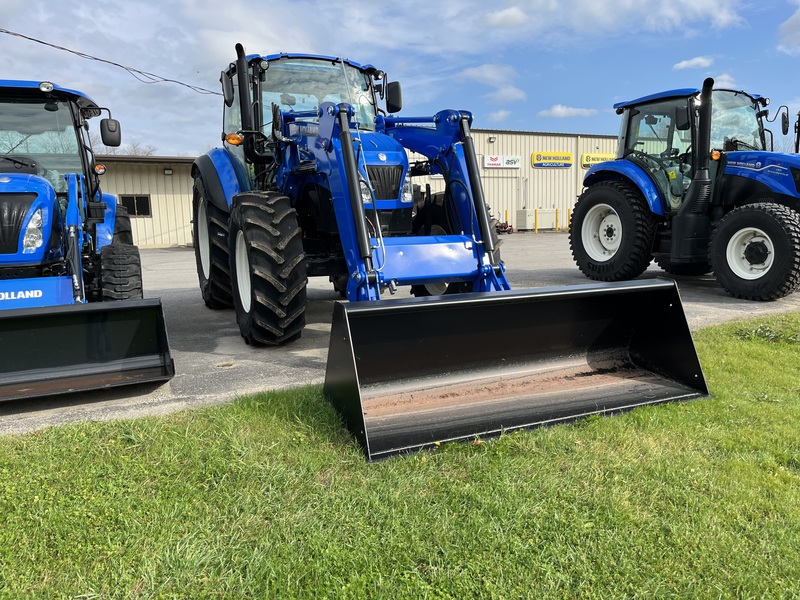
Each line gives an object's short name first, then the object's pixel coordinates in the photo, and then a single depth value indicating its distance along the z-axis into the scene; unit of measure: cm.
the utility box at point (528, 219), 2498
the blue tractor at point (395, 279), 325
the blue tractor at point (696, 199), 689
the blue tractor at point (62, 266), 373
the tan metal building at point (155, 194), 2109
